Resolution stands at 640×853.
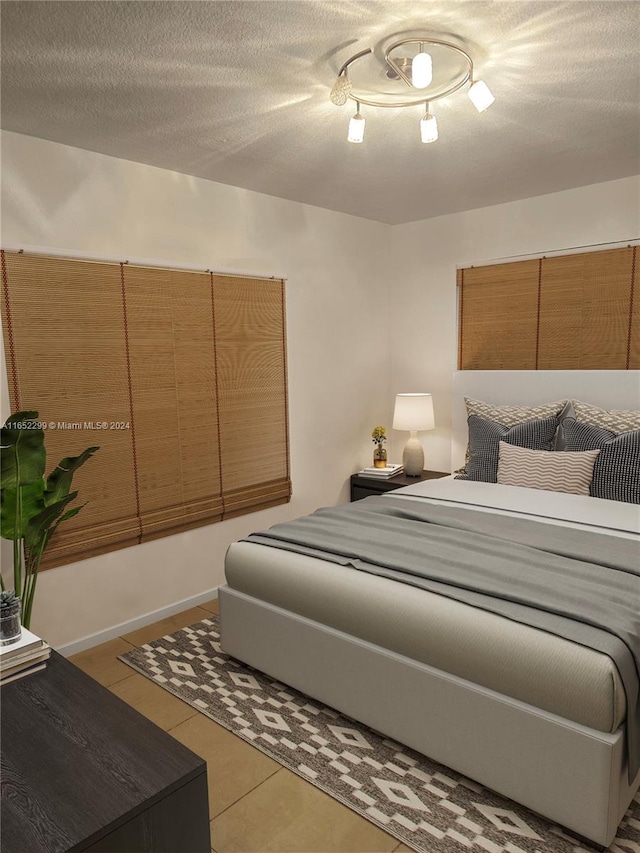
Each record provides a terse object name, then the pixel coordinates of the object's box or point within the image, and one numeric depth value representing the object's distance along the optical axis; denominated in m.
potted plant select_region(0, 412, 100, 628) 2.42
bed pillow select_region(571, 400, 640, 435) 3.35
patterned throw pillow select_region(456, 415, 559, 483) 3.56
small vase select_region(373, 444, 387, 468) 4.63
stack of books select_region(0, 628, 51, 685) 1.76
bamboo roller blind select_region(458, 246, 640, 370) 3.75
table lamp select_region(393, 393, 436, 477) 4.34
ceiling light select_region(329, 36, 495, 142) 1.95
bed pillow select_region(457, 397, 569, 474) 3.71
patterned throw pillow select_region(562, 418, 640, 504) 3.08
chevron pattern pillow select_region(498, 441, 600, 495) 3.23
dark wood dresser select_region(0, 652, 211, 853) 1.26
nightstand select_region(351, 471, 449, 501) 4.36
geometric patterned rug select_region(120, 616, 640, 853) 1.86
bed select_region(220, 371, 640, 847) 1.75
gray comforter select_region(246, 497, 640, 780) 1.88
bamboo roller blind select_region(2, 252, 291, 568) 2.85
